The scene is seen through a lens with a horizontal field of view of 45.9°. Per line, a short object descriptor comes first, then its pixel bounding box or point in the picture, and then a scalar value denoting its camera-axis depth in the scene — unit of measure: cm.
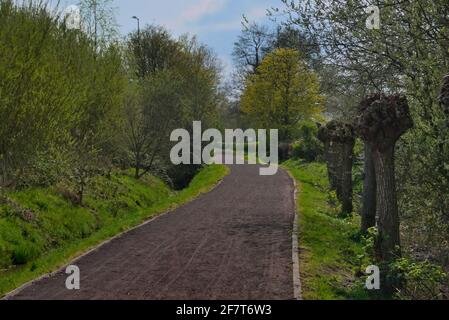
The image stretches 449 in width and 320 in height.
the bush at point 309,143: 3675
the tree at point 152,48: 4362
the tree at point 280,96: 4162
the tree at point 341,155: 1700
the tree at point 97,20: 2394
